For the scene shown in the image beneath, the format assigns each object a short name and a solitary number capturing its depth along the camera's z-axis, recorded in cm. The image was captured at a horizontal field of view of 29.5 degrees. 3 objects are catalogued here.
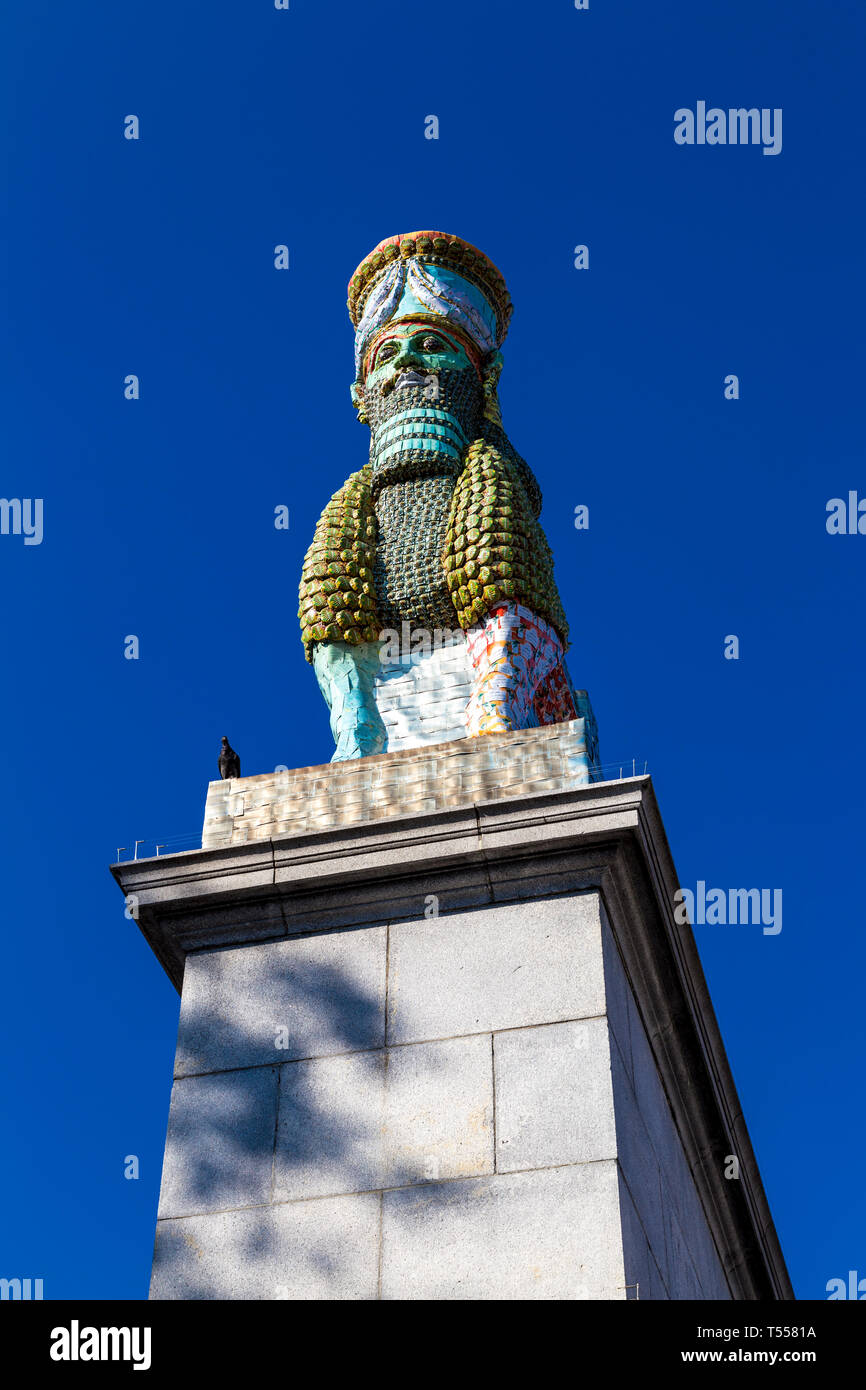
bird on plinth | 1270
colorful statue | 1553
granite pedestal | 932
